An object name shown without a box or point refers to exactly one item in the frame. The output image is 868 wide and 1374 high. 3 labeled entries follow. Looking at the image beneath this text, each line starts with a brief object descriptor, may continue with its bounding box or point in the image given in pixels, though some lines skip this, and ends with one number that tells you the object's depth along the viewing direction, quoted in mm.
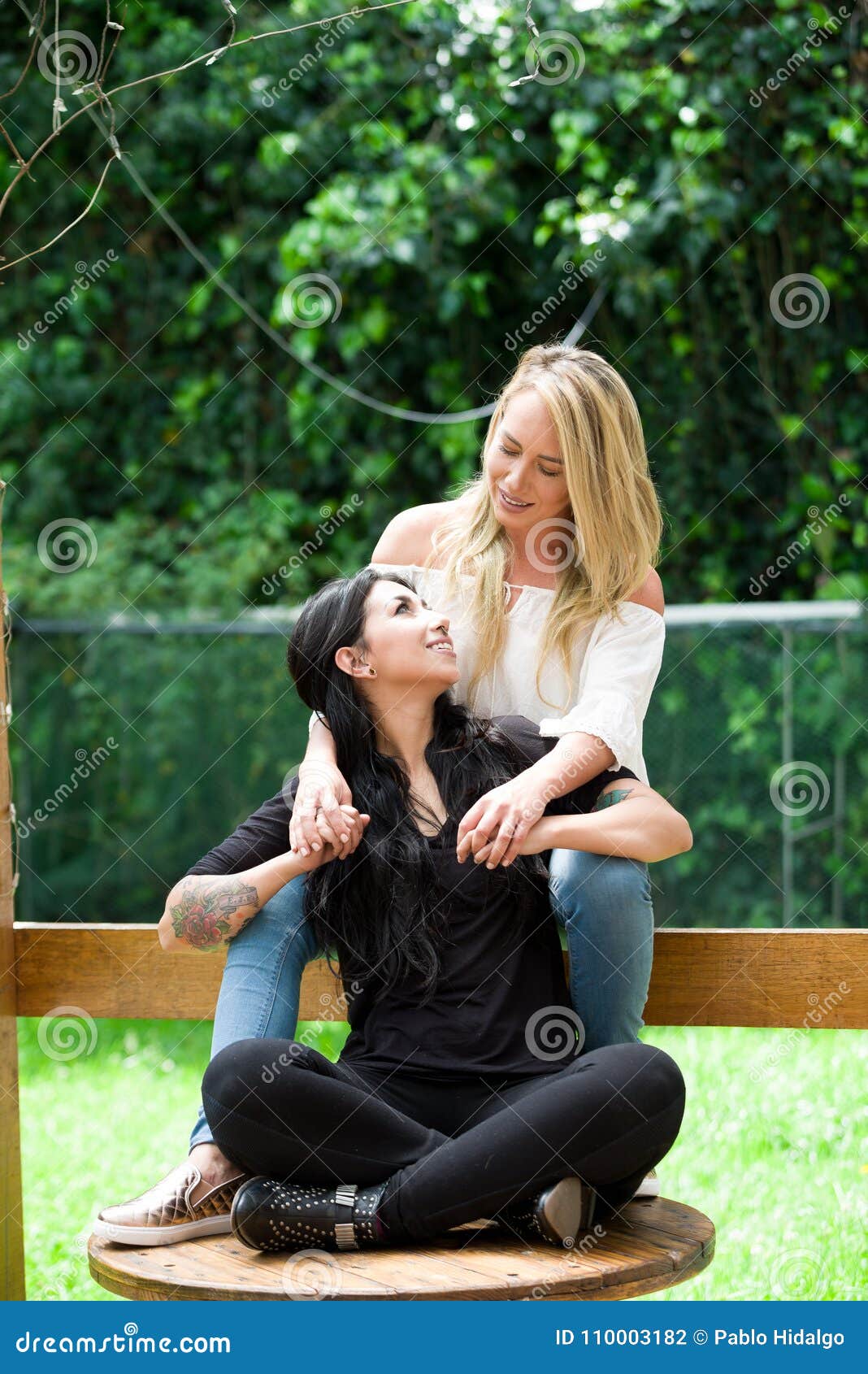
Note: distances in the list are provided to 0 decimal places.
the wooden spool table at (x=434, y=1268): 4540
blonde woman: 4889
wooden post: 4970
